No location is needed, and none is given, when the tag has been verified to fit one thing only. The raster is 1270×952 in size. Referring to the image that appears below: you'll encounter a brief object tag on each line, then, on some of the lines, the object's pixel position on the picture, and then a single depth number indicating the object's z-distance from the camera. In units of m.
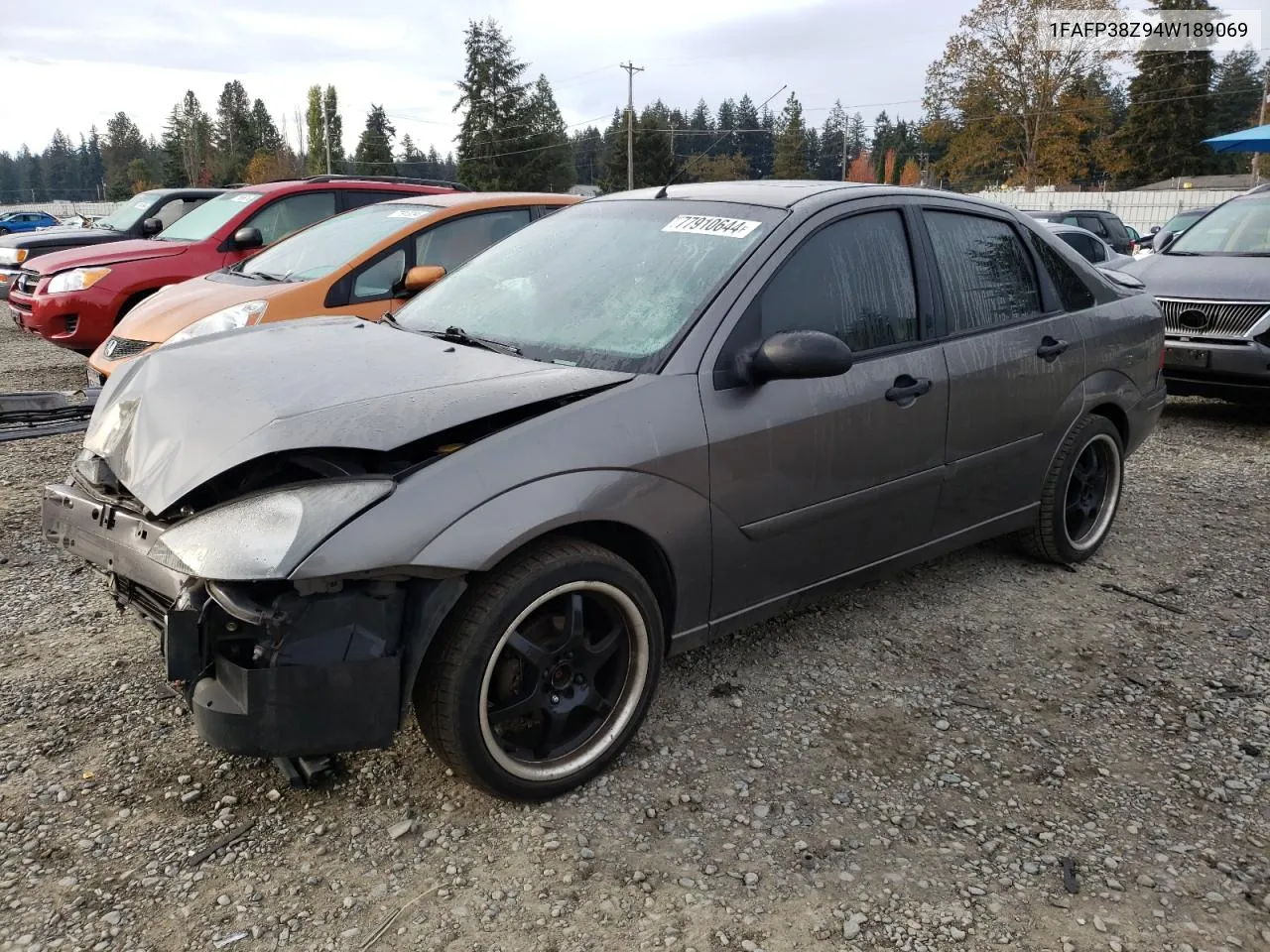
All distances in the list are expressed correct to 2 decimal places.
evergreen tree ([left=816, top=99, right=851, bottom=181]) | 109.62
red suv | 7.92
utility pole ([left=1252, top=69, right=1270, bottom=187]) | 44.78
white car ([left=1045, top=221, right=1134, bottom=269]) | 11.61
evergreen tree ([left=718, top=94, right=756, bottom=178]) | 105.50
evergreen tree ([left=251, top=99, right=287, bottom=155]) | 74.31
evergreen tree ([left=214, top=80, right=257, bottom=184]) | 65.31
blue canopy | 15.76
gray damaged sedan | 2.30
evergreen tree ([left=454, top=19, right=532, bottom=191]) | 67.38
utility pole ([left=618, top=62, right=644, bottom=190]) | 48.25
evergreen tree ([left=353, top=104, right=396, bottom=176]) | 86.86
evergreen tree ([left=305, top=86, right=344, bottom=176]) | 77.31
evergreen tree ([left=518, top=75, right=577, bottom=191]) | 66.31
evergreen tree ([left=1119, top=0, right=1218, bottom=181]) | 61.06
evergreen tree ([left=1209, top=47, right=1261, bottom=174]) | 68.12
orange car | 5.83
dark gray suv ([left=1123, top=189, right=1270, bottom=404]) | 7.02
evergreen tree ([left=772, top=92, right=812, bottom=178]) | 81.44
